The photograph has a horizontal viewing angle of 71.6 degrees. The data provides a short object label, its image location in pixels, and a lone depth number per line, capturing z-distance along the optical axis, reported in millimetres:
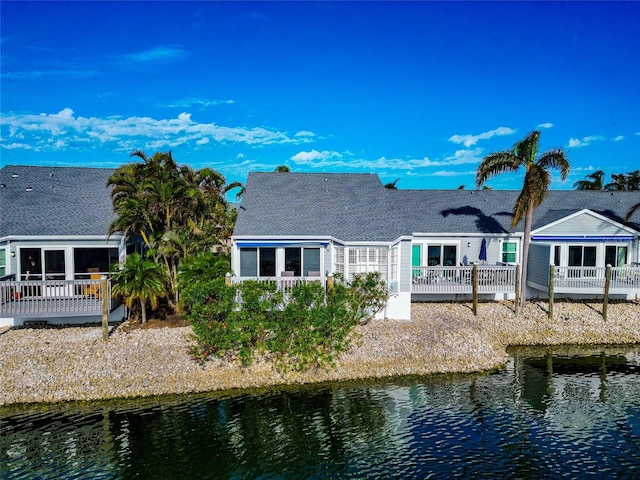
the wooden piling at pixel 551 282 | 22312
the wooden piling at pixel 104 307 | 17547
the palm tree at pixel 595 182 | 44500
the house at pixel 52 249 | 17984
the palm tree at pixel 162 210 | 19781
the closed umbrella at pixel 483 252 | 24470
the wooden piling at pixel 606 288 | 22453
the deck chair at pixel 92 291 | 18516
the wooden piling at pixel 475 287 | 22375
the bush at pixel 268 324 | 16953
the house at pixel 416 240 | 21031
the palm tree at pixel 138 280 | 18266
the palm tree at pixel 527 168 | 21438
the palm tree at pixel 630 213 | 25006
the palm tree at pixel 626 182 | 49531
